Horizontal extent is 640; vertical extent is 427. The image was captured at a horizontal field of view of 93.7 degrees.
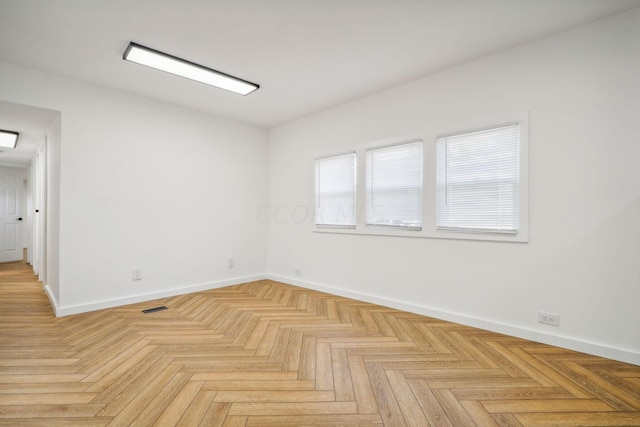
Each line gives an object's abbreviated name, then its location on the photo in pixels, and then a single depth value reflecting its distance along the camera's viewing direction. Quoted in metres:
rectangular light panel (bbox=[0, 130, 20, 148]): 4.26
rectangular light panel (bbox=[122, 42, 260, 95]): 2.69
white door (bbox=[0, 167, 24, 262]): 6.63
